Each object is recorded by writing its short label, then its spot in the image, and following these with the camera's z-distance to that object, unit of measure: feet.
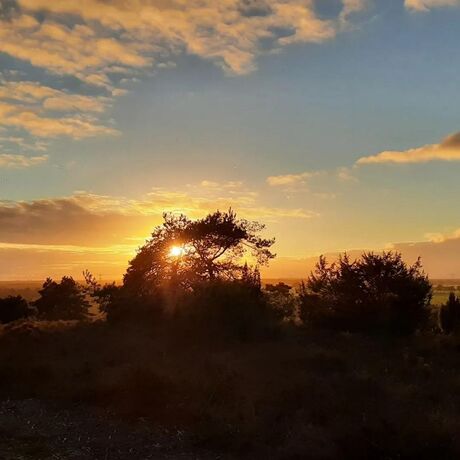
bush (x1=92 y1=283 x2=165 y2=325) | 104.68
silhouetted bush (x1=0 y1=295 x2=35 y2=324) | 139.03
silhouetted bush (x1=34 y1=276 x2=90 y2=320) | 152.15
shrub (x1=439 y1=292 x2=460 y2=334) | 95.79
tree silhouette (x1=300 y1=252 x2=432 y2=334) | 90.68
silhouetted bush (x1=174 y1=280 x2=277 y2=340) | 82.28
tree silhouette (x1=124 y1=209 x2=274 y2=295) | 135.23
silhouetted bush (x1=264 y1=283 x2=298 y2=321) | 100.94
